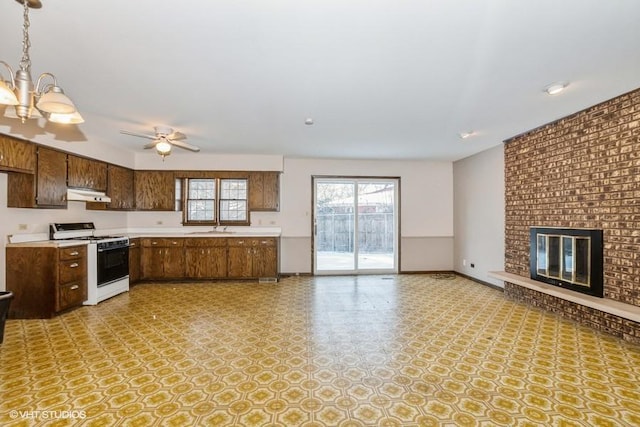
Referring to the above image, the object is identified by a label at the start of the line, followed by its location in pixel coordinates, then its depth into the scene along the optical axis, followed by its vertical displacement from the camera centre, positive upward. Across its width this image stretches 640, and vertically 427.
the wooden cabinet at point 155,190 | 6.30 +0.51
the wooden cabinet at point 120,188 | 5.61 +0.52
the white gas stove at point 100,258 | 4.58 -0.70
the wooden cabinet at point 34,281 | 3.96 -0.87
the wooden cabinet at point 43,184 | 4.06 +0.42
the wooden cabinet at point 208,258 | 6.06 -0.88
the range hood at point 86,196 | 4.69 +0.30
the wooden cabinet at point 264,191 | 6.48 +0.51
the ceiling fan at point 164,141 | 4.20 +1.04
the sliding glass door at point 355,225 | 6.91 -0.24
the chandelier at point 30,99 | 1.65 +0.68
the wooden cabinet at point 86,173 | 4.73 +0.68
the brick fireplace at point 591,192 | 3.24 +0.29
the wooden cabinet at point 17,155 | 3.67 +0.75
